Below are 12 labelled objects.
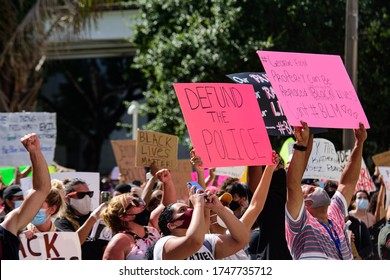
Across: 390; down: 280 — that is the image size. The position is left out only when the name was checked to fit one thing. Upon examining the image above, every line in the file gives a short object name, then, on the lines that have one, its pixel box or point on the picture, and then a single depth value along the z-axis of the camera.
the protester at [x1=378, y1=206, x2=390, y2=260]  13.77
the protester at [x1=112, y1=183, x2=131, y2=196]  18.73
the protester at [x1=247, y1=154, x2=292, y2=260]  13.09
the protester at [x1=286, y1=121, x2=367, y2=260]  11.52
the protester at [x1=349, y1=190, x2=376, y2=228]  20.77
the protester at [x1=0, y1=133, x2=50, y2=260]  10.02
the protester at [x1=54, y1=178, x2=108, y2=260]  13.76
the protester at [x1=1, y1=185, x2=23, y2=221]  16.36
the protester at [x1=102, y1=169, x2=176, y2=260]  11.76
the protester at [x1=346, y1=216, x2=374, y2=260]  18.08
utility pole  26.87
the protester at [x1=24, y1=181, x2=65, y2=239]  13.09
